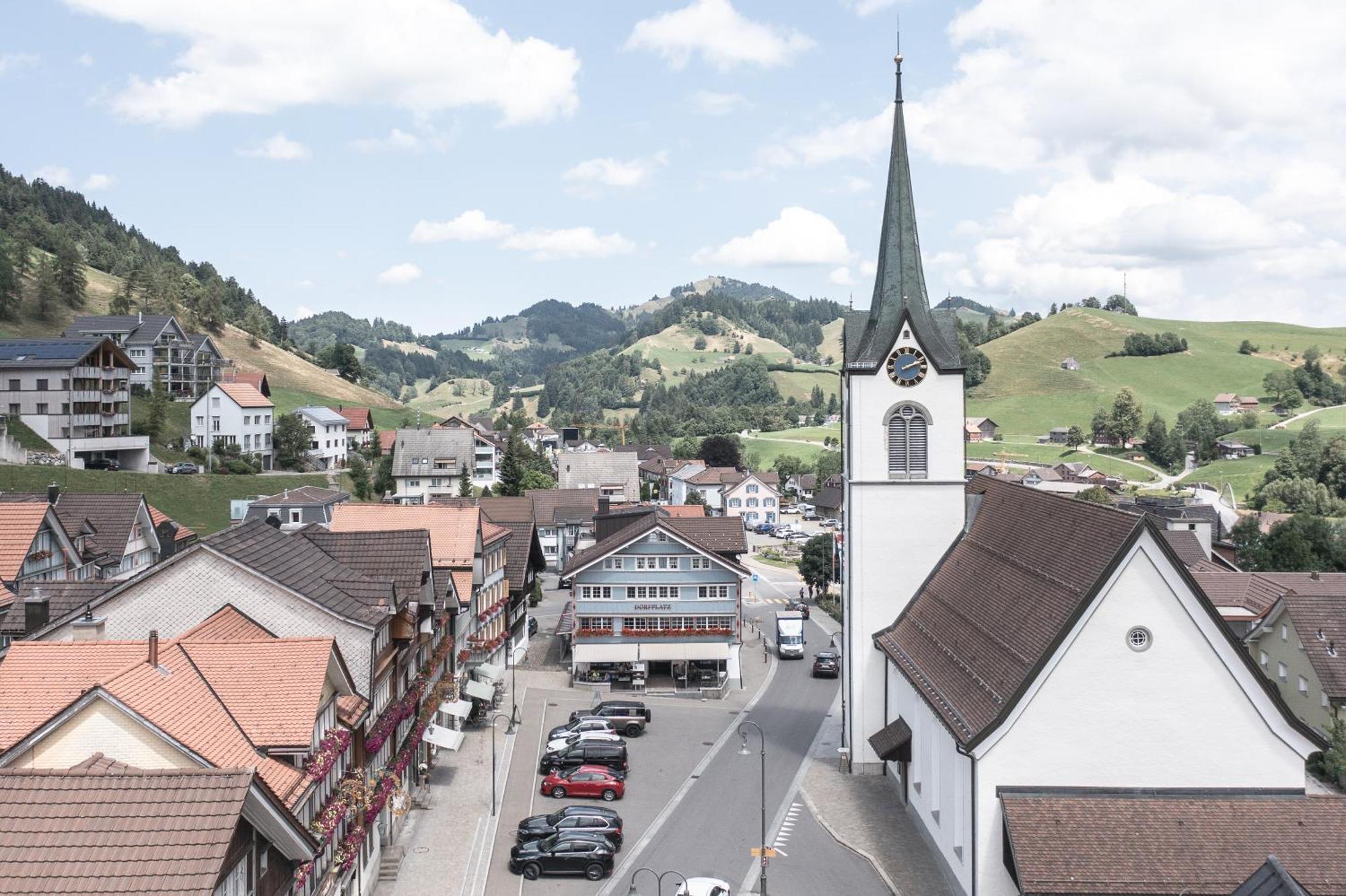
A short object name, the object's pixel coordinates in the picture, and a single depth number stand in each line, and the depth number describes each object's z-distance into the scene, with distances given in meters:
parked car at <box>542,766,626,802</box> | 39.09
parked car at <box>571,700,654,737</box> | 47.56
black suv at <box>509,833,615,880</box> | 32.09
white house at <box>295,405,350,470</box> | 123.88
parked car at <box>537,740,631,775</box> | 41.34
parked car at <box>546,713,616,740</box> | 45.09
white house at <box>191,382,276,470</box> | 109.62
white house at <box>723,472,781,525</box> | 143.50
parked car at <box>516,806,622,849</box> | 33.59
